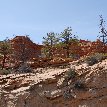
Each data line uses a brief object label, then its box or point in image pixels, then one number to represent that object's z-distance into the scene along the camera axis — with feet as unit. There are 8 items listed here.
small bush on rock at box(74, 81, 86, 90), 64.77
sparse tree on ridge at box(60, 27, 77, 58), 128.60
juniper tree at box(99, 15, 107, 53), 122.19
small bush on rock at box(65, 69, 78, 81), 66.94
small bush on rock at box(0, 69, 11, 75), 86.94
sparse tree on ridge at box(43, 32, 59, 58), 136.26
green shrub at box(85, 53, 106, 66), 74.10
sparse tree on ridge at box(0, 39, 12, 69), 115.84
